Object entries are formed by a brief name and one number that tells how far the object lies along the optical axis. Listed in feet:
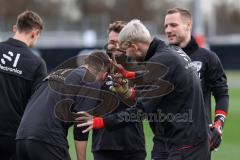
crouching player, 43.01
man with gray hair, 42.42
